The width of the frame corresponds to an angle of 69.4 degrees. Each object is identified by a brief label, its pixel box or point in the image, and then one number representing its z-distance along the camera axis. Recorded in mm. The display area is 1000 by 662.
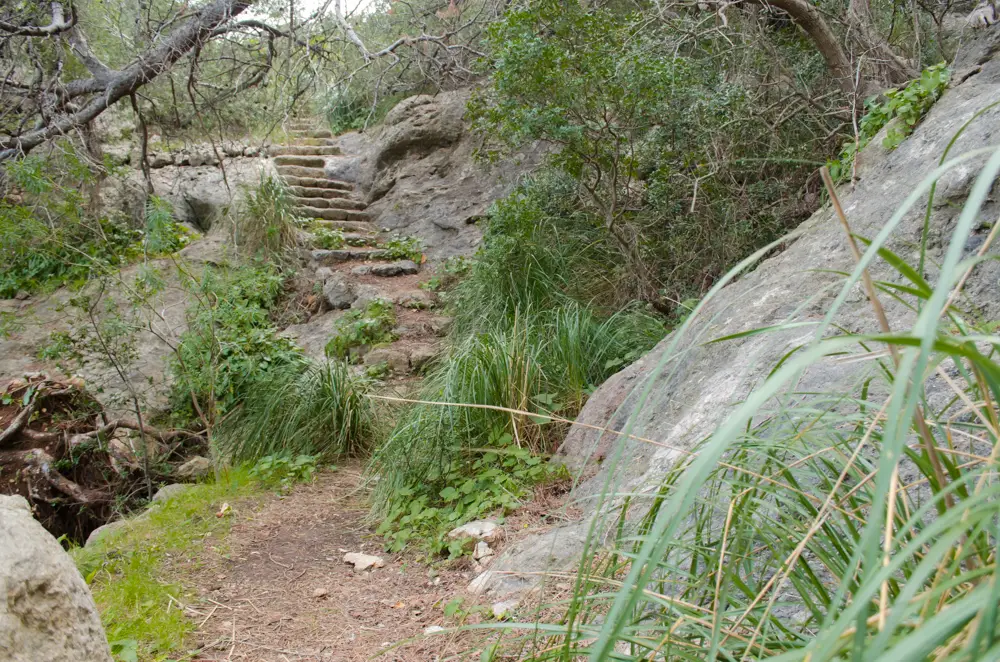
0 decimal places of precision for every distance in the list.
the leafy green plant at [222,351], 5168
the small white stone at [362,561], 3322
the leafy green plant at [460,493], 3437
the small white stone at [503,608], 2298
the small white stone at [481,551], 3059
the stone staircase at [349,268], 6339
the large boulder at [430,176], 8617
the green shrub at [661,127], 4906
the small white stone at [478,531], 3170
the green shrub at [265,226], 7977
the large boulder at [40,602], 1502
